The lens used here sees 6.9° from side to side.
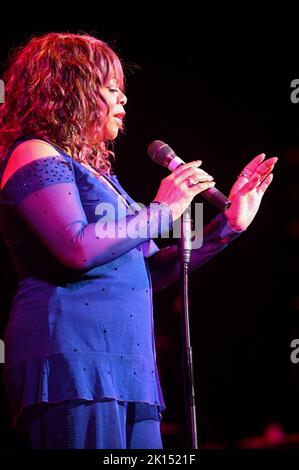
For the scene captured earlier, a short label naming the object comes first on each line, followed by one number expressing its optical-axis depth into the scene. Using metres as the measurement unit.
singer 5.66
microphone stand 5.68
